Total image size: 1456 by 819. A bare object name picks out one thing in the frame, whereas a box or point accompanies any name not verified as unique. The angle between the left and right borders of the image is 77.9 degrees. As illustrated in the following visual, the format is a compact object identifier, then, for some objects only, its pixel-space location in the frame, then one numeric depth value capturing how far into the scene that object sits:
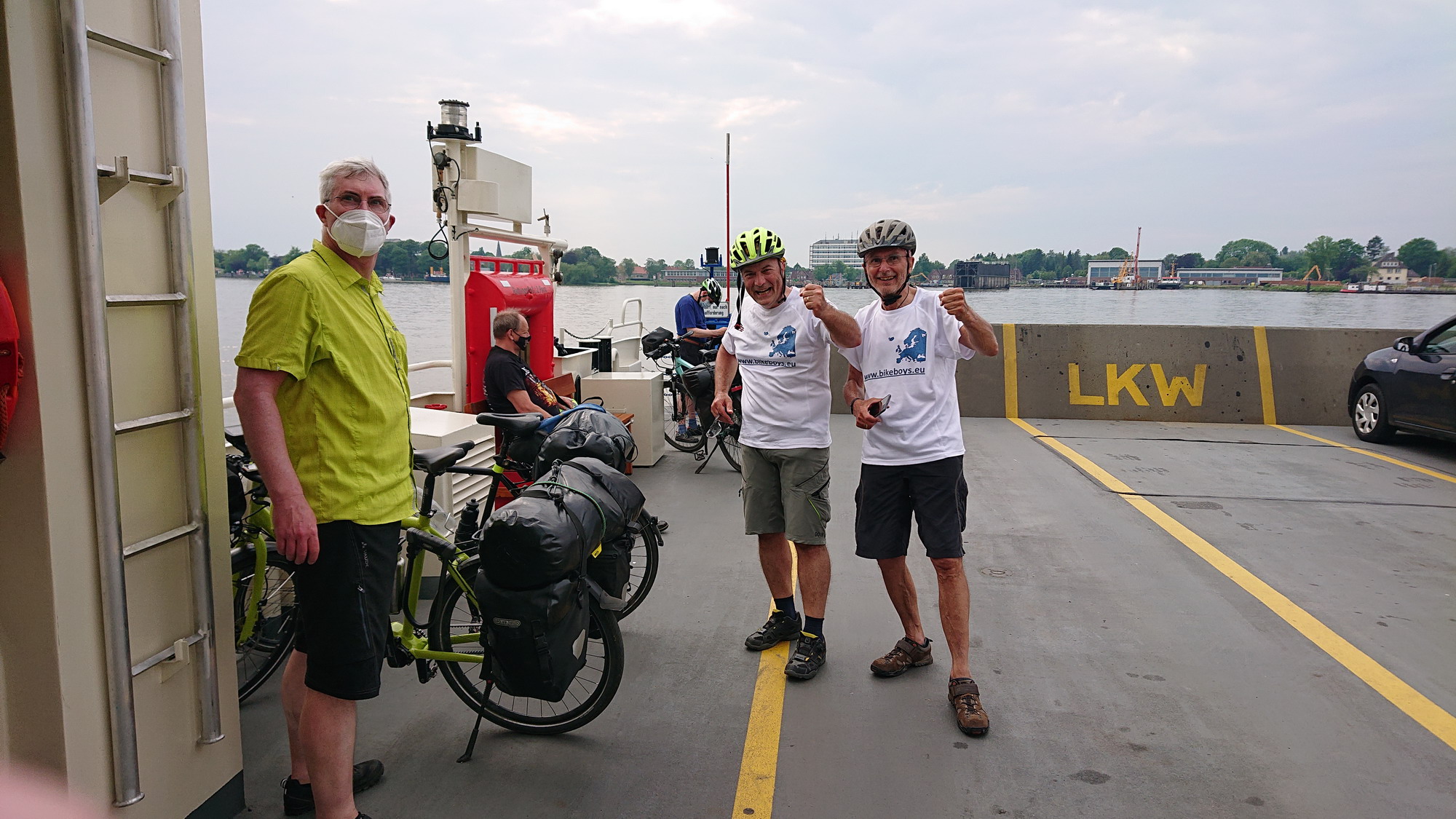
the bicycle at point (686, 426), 8.00
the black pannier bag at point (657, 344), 9.48
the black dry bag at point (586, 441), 3.65
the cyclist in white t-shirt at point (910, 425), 3.60
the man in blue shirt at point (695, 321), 9.34
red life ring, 1.91
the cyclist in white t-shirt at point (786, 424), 3.90
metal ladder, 2.09
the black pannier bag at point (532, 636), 2.83
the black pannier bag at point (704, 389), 7.63
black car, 8.52
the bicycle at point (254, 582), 3.35
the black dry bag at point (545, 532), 2.77
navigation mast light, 6.66
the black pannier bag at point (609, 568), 3.32
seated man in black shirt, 5.76
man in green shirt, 2.31
